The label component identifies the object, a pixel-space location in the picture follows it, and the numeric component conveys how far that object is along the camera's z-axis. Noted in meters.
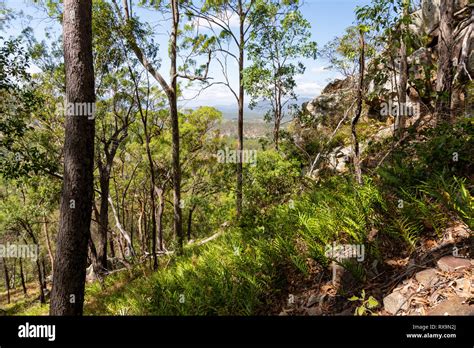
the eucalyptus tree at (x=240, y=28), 13.34
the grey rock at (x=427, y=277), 3.05
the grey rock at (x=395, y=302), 3.02
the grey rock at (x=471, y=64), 10.90
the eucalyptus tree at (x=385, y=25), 5.41
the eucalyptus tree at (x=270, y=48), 12.00
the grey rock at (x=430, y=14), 14.26
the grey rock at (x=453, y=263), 3.02
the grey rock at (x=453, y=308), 2.63
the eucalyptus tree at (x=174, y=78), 10.20
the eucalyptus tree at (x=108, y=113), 11.28
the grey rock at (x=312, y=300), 3.68
